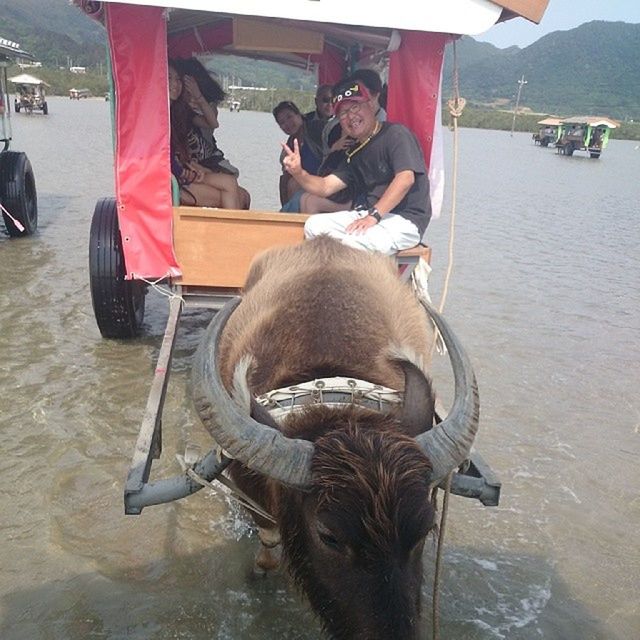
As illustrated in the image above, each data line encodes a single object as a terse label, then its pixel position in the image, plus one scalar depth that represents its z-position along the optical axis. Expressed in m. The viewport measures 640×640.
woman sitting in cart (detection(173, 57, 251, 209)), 6.44
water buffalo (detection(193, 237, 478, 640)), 2.19
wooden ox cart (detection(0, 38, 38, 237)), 9.59
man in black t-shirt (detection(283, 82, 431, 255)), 4.84
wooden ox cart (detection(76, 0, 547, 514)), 4.27
